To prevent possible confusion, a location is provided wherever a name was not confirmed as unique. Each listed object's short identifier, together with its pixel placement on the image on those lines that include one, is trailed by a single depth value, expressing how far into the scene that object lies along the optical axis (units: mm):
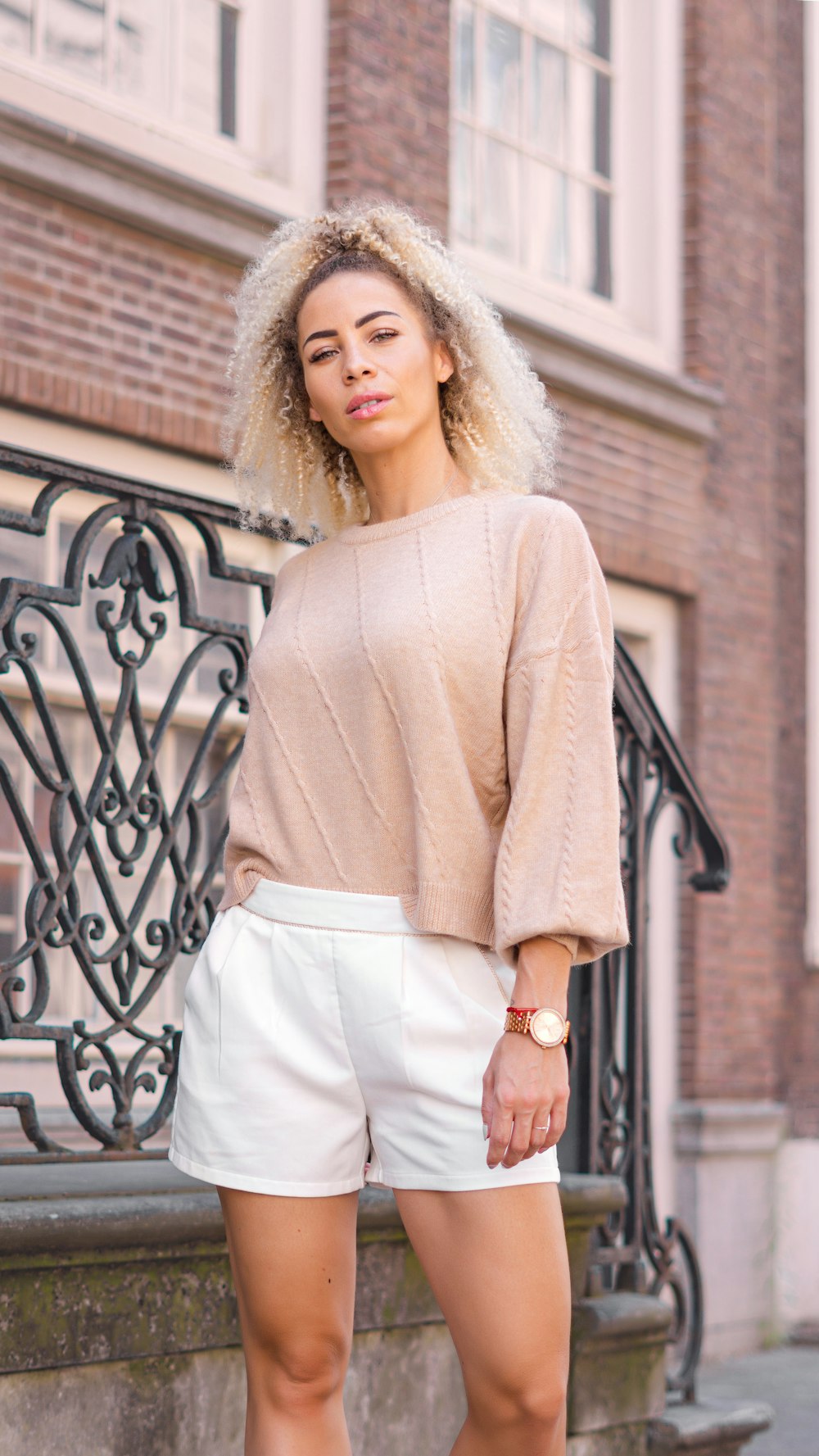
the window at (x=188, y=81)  6094
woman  2164
